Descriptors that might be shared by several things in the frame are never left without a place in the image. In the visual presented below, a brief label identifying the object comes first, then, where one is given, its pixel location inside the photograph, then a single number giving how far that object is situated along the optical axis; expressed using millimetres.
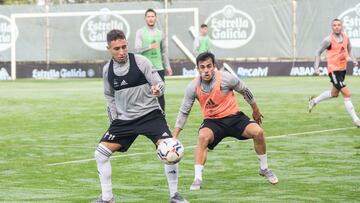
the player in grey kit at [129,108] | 10305
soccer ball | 10000
